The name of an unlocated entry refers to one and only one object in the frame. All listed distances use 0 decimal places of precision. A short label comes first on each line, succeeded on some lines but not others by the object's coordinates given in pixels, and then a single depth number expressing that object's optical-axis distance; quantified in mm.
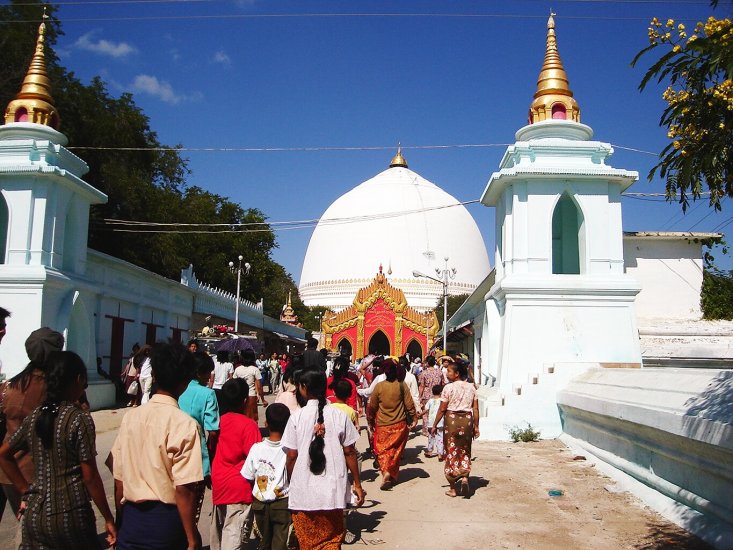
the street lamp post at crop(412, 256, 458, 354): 28367
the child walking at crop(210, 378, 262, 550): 4746
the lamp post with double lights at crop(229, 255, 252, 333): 28108
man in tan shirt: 3353
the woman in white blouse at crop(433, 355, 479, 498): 7703
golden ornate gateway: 42656
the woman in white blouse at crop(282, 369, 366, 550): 4441
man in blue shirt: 5648
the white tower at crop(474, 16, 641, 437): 13156
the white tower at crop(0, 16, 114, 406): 13297
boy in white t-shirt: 4609
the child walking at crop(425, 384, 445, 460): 10461
